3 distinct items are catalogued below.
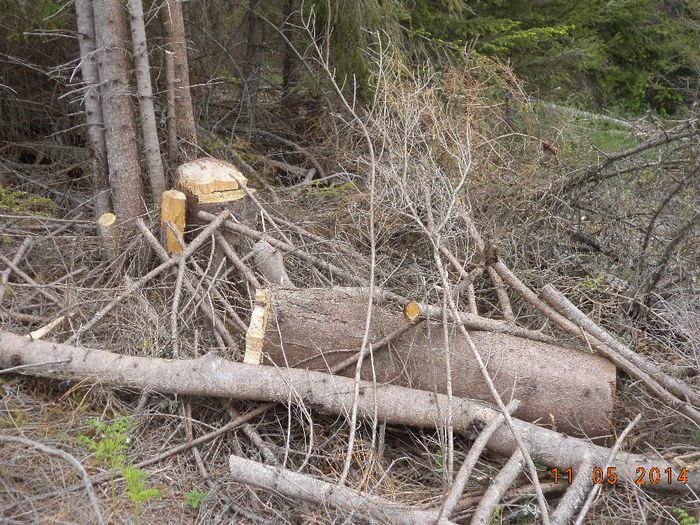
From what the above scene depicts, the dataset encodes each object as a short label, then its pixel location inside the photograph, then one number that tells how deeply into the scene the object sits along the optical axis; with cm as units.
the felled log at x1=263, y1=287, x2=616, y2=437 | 332
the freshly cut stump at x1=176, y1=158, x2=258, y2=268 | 437
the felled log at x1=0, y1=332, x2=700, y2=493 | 314
